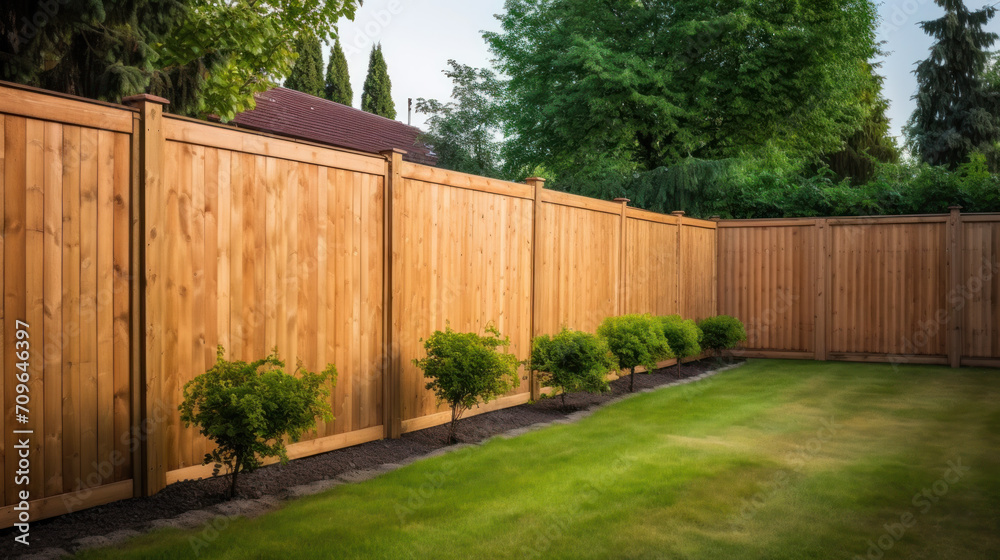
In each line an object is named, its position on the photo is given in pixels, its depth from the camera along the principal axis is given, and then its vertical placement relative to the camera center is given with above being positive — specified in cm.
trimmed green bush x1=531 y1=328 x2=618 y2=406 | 709 -79
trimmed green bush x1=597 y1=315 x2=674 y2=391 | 815 -67
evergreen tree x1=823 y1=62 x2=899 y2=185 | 2725 +554
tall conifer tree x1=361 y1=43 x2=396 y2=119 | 3412 +967
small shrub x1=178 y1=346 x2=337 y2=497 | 392 -71
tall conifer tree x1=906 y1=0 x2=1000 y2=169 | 2716 +763
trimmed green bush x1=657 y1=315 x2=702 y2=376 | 952 -73
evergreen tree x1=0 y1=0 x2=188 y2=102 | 608 +225
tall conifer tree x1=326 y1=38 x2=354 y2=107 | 3027 +902
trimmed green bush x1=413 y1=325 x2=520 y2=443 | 562 -67
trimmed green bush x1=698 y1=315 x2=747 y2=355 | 1102 -76
